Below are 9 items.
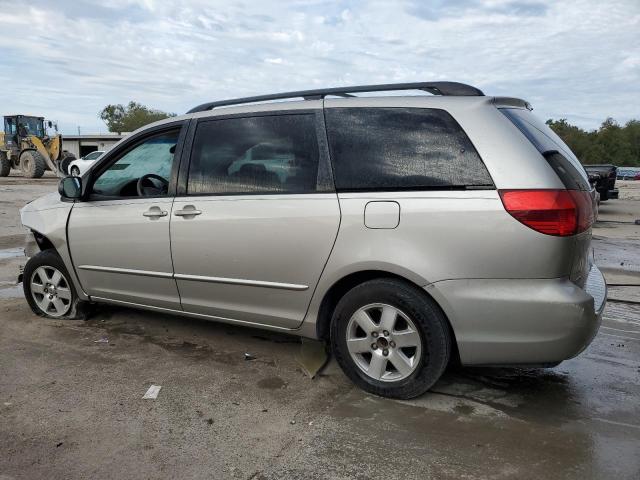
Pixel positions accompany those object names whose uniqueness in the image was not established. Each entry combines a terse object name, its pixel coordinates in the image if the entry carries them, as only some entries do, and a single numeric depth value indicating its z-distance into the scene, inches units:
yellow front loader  1095.6
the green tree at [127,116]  3385.8
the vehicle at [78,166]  1098.7
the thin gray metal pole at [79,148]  2145.7
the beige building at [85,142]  2106.3
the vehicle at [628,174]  2108.8
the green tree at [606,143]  3223.4
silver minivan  116.0
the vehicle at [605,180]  620.9
